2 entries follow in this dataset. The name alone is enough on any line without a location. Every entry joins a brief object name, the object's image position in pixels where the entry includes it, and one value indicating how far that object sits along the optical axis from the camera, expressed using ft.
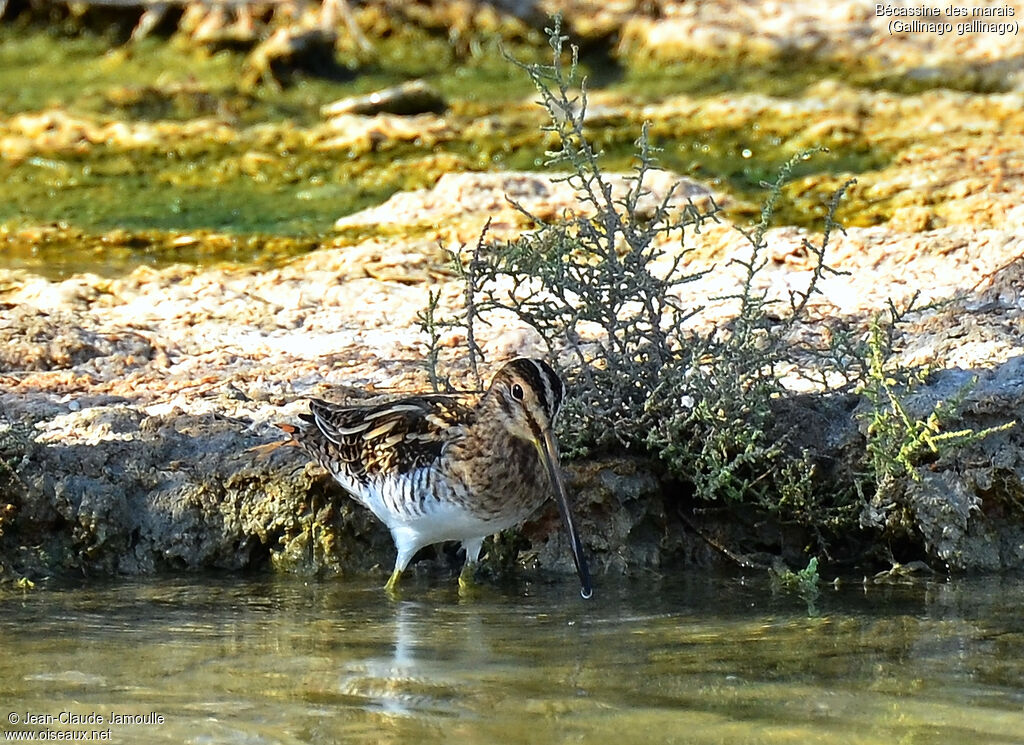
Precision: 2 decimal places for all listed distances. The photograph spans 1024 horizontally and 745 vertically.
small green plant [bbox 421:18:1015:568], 39.29
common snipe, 37.91
